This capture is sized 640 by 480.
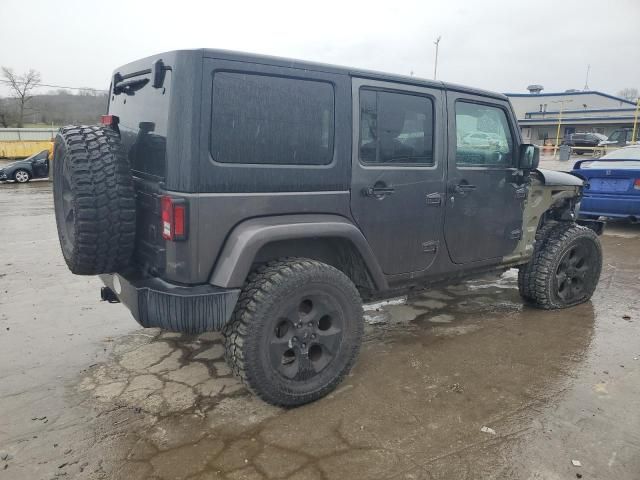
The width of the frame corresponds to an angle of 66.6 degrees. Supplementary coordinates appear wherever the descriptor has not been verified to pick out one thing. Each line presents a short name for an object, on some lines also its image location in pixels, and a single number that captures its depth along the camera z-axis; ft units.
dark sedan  55.57
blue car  25.17
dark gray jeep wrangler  8.36
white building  130.93
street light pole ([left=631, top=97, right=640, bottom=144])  89.35
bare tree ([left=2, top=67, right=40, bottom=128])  165.27
